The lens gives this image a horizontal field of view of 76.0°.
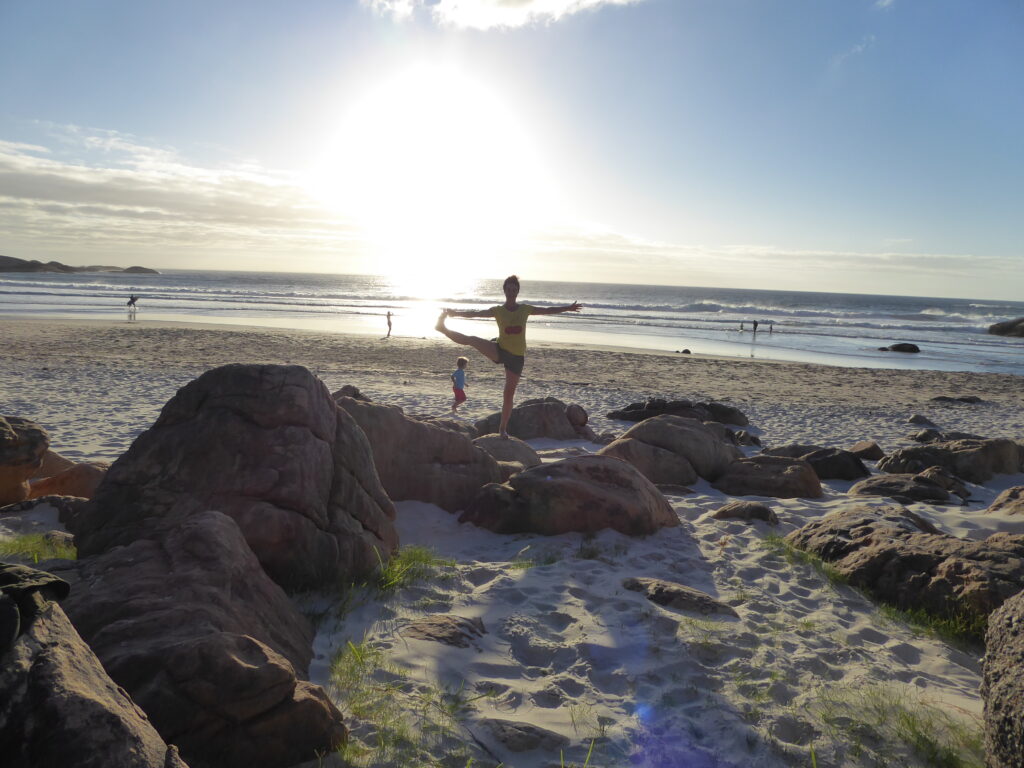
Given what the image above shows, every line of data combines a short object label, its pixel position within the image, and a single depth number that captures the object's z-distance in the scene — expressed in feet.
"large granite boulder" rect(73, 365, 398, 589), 14.06
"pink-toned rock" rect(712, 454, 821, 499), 25.62
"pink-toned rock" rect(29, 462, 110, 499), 21.53
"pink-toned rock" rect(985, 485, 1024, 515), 22.97
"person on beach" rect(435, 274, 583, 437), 26.86
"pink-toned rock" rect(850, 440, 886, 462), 33.17
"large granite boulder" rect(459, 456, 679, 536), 19.25
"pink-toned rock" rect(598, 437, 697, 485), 27.12
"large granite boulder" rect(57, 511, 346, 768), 8.18
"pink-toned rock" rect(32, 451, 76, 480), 23.38
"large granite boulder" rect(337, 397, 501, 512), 21.36
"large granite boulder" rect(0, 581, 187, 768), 5.68
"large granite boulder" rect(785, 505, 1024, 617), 14.08
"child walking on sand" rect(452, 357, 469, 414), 41.75
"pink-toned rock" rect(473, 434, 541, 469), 26.27
